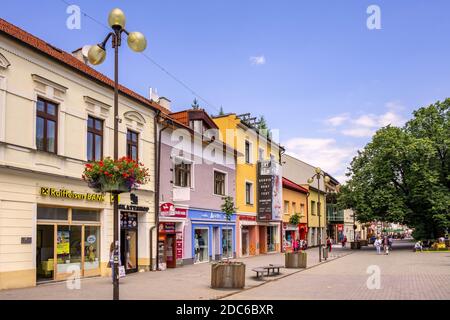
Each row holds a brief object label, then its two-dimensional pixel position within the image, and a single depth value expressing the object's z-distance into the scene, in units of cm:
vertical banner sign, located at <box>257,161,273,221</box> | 3566
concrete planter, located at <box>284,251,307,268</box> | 2383
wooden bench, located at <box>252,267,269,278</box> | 1815
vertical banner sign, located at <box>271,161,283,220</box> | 3616
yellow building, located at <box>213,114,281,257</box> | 3256
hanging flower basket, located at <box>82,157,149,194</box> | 1027
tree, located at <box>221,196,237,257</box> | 1962
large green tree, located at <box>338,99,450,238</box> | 4012
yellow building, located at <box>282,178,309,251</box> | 4225
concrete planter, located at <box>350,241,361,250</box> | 4772
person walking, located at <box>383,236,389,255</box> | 3758
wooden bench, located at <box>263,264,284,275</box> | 1883
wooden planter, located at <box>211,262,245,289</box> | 1512
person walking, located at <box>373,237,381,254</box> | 3888
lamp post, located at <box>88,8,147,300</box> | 989
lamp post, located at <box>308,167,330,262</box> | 2895
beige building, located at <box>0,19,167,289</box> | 1445
